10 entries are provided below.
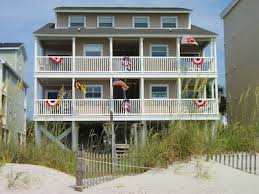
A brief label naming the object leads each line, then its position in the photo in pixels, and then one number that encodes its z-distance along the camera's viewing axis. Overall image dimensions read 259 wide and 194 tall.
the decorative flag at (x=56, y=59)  31.01
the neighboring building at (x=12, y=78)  12.07
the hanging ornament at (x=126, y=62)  31.37
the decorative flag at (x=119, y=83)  29.37
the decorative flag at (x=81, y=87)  30.67
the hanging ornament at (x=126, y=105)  30.20
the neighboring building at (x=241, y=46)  29.62
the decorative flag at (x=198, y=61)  31.53
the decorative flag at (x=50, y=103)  29.53
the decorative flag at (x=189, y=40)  31.27
